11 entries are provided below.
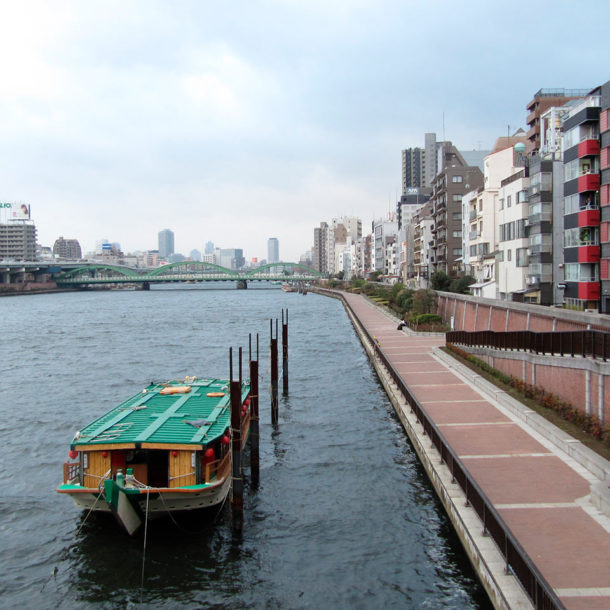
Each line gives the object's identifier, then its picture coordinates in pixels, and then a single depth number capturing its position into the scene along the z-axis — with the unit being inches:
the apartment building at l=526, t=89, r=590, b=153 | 2509.8
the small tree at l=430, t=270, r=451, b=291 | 2376.7
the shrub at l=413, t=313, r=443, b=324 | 1823.3
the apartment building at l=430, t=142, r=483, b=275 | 2950.3
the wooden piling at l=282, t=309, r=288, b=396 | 1211.9
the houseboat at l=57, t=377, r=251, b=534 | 570.6
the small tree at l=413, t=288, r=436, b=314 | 2100.1
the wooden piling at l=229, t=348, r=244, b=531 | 587.8
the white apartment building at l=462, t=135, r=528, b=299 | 1646.2
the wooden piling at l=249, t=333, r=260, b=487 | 725.9
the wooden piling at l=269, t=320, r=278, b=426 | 989.2
